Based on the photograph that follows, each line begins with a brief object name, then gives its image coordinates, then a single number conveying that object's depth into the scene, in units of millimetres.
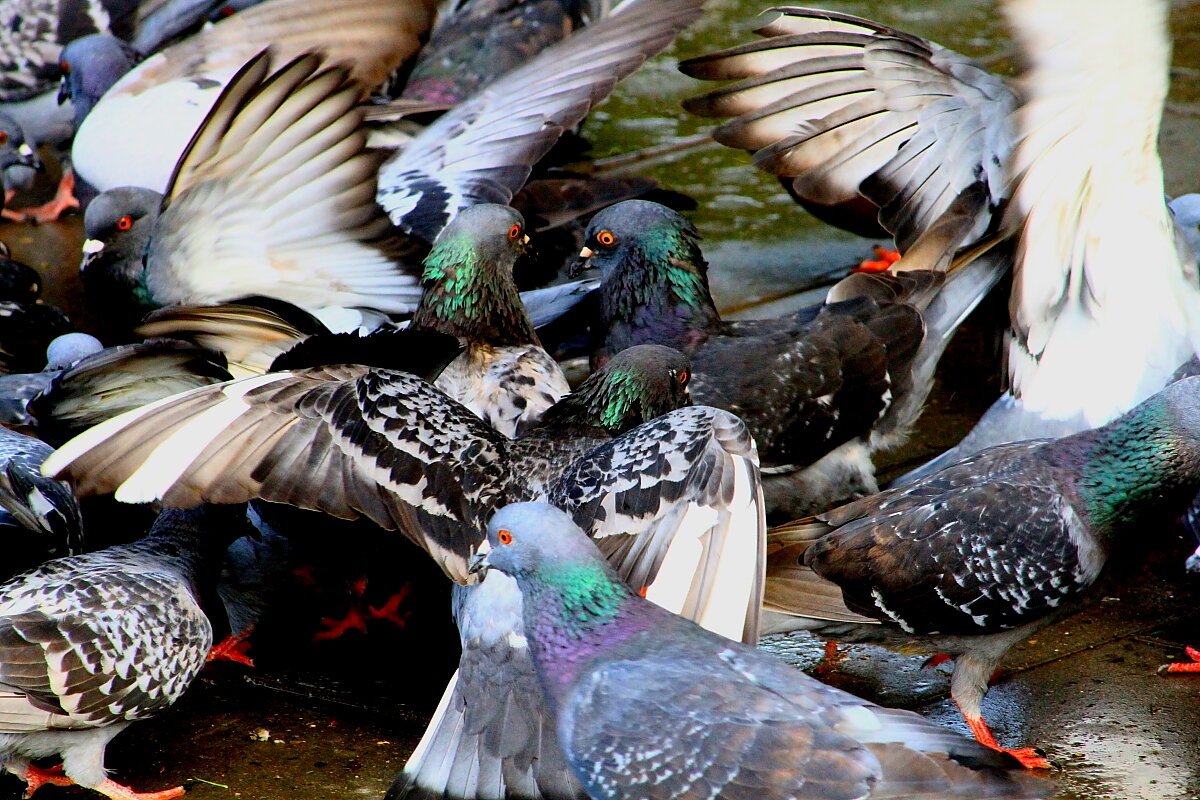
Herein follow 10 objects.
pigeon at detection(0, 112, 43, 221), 14227
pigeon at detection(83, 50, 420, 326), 9687
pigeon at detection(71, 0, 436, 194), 12148
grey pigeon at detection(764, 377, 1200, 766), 7246
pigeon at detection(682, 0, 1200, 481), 8609
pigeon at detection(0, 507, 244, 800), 6609
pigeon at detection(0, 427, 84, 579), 7852
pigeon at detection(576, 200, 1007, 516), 9258
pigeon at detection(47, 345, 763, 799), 6586
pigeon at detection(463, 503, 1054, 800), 5473
